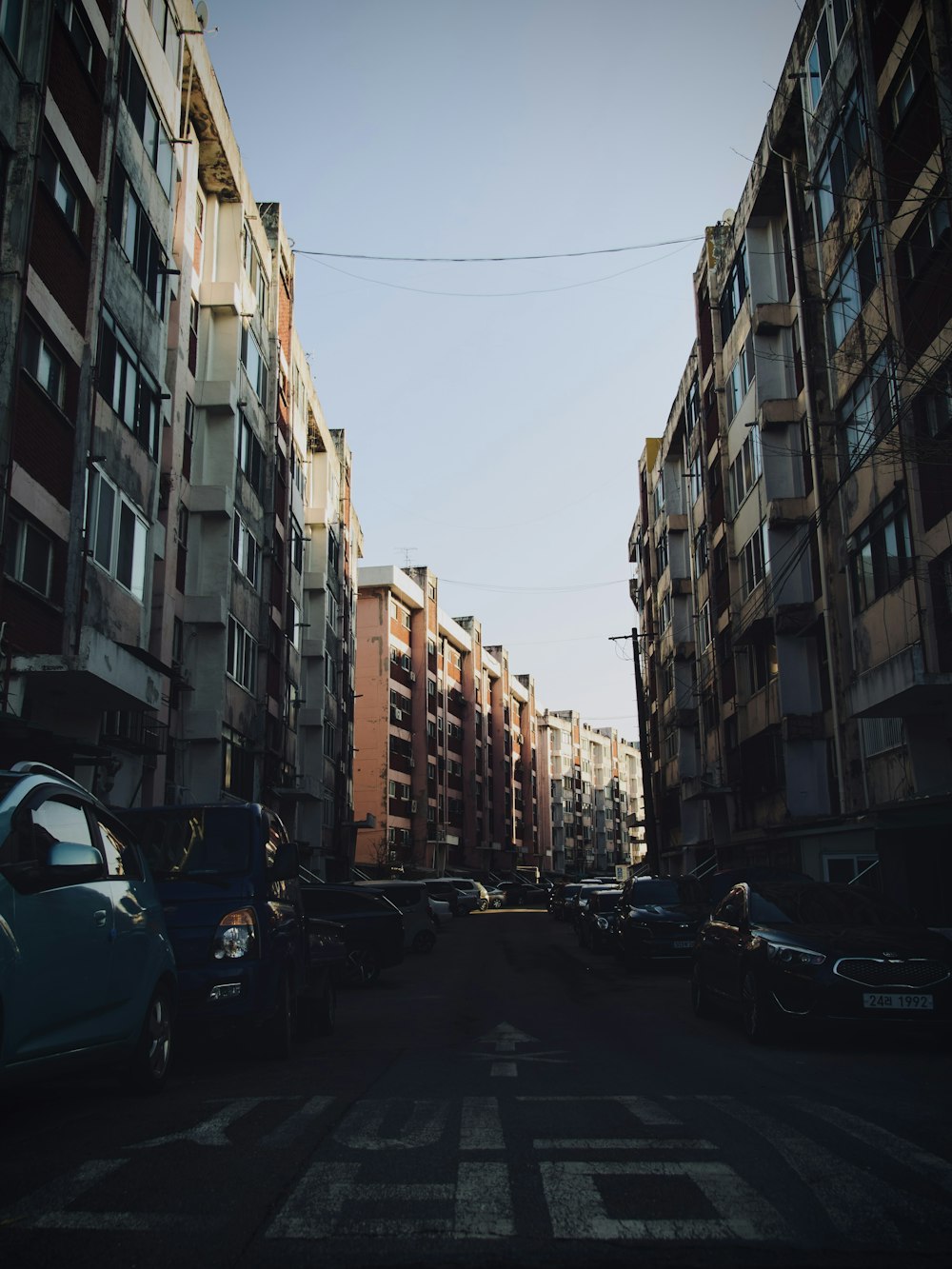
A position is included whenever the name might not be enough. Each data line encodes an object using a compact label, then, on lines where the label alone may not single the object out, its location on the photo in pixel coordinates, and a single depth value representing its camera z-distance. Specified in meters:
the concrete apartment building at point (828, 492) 18.50
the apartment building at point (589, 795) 131.62
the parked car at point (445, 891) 49.44
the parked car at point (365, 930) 18.81
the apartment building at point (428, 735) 72.38
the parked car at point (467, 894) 54.66
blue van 8.89
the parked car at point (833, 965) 9.80
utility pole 42.69
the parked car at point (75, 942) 5.55
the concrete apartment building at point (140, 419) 15.52
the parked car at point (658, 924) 19.97
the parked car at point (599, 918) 24.58
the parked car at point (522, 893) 70.38
